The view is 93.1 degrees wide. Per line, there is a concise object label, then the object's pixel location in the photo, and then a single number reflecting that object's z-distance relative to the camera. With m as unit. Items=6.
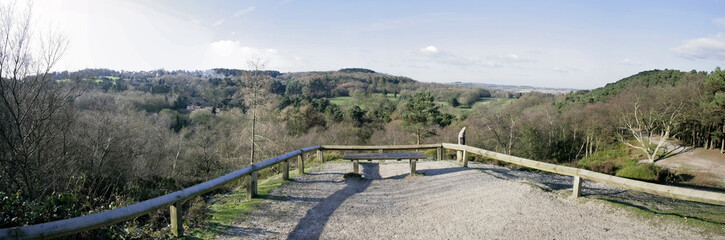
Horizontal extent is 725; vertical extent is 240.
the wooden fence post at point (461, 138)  10.70
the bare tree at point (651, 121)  28.89
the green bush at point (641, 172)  21.84
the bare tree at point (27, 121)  7.62
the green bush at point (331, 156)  12.67
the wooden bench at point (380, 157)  8.28
